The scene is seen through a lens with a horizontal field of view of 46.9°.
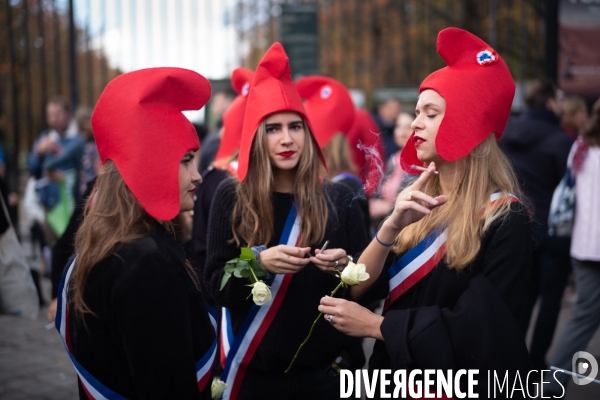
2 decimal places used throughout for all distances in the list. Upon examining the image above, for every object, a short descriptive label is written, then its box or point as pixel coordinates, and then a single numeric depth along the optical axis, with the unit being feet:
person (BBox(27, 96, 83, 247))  25.41
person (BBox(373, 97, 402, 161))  33.43
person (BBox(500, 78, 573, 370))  16.87
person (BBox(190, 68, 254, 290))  13.52
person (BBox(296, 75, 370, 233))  15.20
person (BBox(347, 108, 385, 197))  19.83
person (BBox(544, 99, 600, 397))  15.33
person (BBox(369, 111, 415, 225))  19.75
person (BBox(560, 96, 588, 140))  22.37
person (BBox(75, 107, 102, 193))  25.23
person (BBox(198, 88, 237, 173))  18.85
